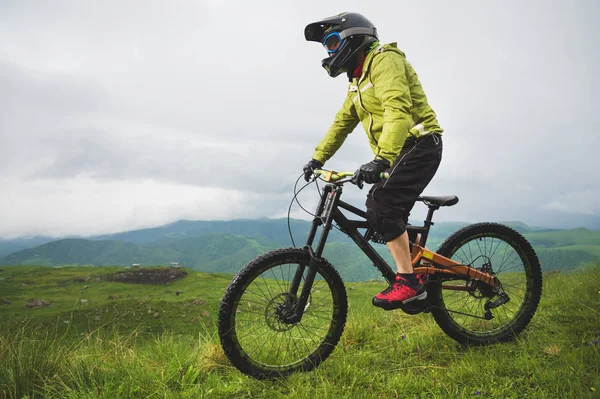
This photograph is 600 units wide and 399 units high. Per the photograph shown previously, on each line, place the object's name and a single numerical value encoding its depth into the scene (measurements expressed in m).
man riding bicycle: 3.42
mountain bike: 3.38
